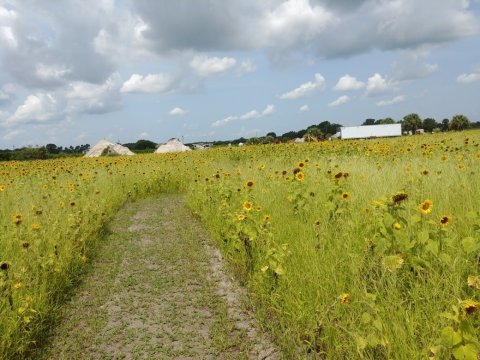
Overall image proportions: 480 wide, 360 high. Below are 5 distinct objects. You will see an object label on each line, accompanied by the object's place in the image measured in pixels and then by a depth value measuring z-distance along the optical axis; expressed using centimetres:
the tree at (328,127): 11826
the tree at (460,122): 7393
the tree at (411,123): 9638
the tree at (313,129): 8337
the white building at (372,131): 6972
